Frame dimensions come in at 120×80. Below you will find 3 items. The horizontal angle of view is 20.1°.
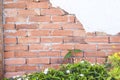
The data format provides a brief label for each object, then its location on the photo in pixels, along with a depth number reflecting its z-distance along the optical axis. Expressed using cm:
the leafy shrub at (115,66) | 279
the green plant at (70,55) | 387
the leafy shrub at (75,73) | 337
